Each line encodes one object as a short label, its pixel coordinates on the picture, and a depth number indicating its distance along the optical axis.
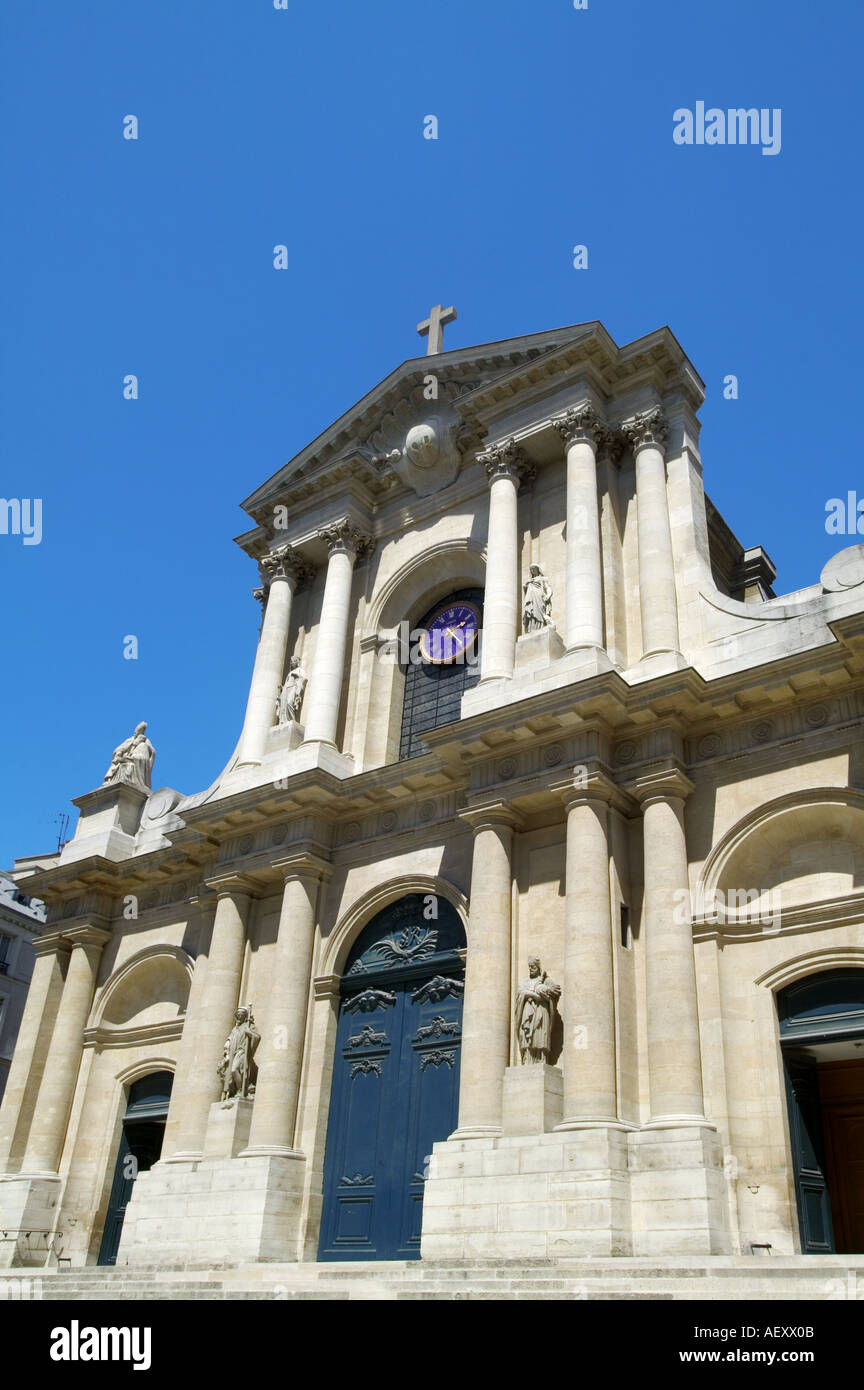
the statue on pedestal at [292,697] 23.70
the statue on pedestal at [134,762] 27.28
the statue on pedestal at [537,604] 20.05
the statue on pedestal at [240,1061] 19.94
